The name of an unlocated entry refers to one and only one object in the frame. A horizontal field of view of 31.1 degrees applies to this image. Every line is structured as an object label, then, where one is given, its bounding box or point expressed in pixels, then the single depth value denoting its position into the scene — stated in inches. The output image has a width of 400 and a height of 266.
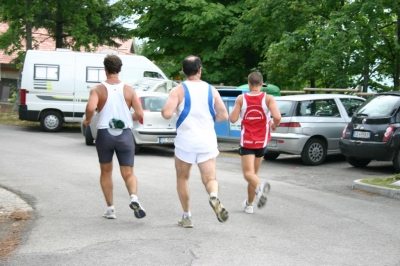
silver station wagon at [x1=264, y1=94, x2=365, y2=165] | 598.2
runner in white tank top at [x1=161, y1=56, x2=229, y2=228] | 285.1
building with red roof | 1766.7
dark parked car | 533.0
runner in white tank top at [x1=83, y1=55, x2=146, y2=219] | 303.1
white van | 938.1
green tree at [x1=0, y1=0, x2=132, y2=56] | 1187.3
